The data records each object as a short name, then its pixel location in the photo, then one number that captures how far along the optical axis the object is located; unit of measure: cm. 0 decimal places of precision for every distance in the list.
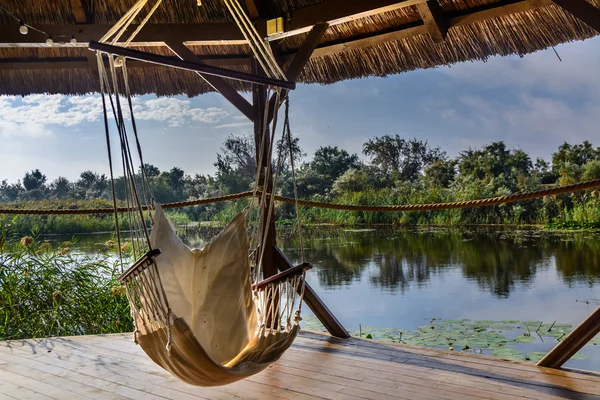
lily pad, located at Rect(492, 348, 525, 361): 375
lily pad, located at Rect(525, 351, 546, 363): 378
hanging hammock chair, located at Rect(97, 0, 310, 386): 166
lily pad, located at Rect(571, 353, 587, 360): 387
